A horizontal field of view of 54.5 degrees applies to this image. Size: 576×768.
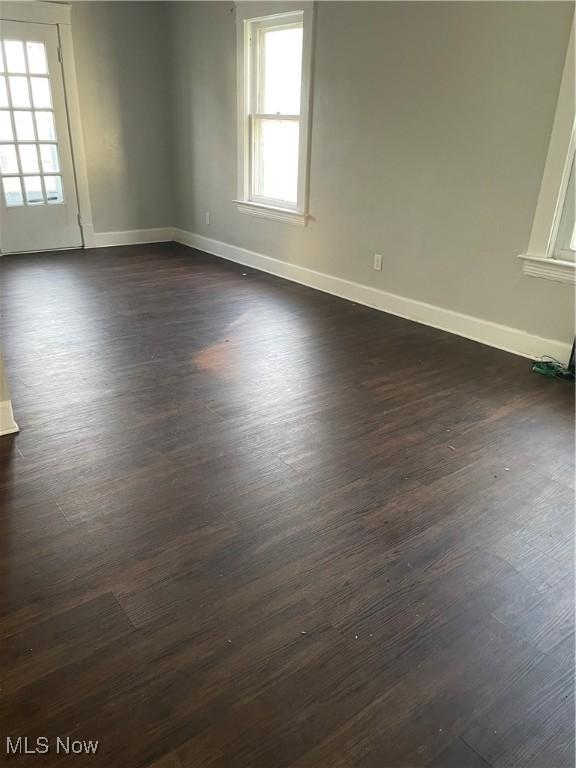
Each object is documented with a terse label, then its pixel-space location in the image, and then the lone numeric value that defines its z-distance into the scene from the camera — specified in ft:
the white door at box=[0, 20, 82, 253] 16.63
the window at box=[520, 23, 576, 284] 9.55
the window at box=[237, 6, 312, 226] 14.55
